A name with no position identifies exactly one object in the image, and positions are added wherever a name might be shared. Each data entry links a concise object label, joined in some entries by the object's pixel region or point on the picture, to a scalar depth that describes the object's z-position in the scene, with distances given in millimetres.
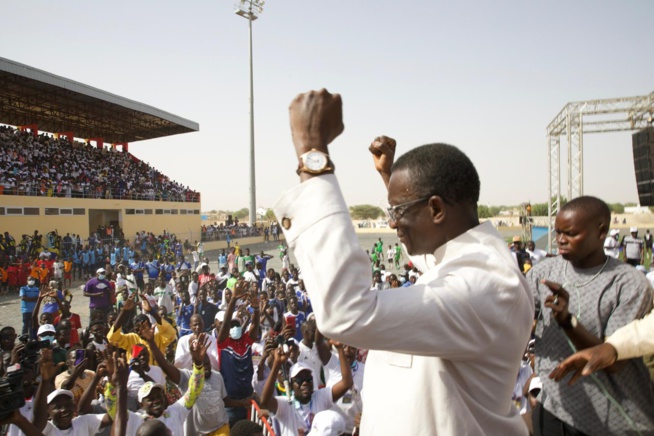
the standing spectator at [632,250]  11649
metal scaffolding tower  14508
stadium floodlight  30328
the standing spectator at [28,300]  9000
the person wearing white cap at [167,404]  3641
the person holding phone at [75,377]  3820
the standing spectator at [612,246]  11664
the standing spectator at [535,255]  10208
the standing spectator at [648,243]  16102
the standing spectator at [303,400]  4055
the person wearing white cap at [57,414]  3182
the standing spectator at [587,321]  1798
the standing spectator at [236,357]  4766
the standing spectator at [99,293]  9234
